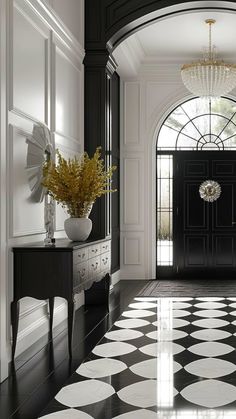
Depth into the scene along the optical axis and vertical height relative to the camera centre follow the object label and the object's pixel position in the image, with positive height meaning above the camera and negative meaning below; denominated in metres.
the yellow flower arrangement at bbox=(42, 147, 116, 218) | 4.42 +0.28
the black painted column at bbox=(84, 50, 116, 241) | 6.39 +1.30
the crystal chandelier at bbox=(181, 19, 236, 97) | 7.24 +1.89
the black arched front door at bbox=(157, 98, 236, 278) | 9.30 +0.47
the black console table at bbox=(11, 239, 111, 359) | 3.95 -0.42
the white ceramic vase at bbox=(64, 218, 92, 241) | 4.72 -0.09
